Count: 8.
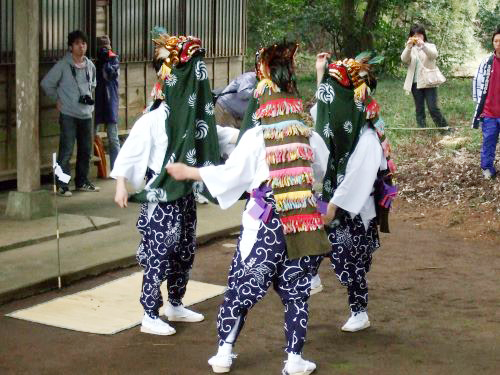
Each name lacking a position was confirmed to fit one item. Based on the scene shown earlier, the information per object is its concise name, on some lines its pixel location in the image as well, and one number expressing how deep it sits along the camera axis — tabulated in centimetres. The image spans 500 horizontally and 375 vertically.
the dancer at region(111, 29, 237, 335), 568
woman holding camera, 1430
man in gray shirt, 989
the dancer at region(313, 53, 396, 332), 564
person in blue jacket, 1077
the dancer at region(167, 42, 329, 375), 497
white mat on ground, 607
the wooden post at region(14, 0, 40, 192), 846
